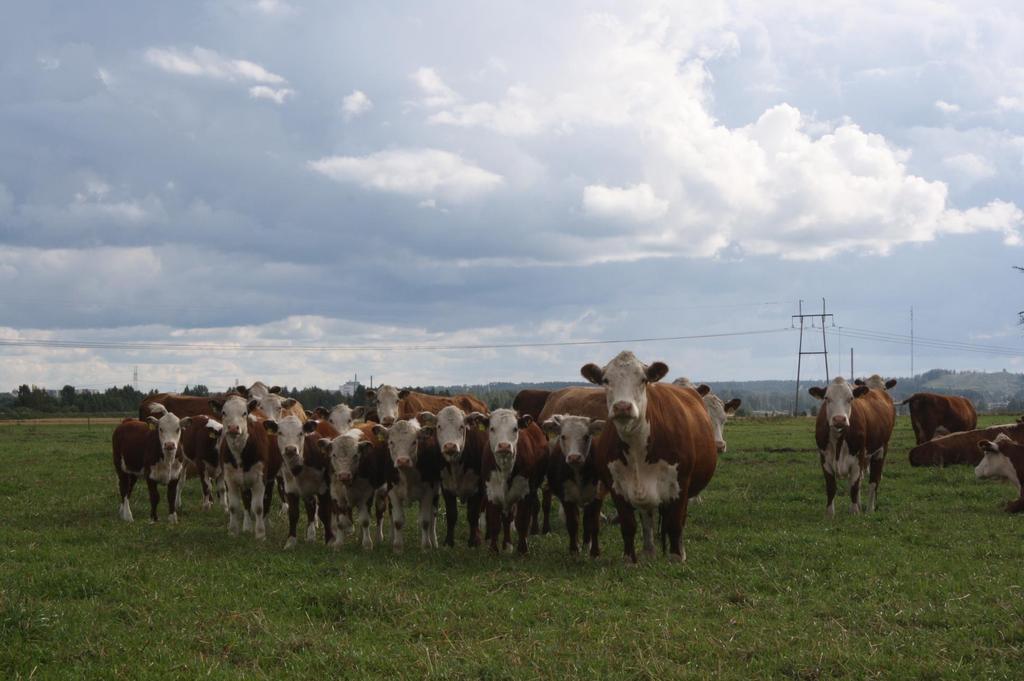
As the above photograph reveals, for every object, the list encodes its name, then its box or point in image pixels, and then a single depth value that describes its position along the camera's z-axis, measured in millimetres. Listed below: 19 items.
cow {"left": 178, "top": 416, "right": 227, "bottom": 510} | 15312
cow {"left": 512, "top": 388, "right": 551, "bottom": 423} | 20000
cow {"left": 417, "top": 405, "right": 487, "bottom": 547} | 13008
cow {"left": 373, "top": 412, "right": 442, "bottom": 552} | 12750
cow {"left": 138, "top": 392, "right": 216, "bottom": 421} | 21219
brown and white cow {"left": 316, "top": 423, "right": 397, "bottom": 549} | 13102
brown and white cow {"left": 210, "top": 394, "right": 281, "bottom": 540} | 14320
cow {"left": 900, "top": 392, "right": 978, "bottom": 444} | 28562
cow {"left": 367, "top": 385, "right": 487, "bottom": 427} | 19359
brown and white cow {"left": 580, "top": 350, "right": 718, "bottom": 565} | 11094
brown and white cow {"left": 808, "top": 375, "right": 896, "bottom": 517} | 15773
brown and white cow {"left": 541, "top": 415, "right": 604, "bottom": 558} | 12227
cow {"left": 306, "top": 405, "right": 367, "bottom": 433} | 17297
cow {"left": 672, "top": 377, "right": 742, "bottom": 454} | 18297
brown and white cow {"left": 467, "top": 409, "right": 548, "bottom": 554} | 12172
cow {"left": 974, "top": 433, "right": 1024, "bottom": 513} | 16969
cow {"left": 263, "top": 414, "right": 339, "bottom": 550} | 13562
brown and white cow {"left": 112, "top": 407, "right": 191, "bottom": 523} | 15664
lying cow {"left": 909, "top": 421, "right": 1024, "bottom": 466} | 23328
